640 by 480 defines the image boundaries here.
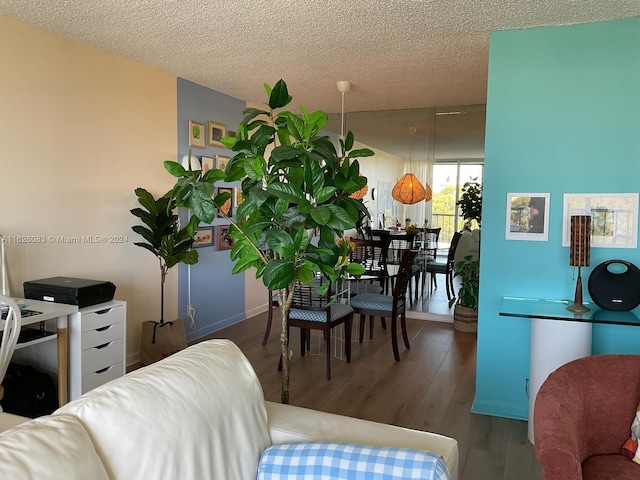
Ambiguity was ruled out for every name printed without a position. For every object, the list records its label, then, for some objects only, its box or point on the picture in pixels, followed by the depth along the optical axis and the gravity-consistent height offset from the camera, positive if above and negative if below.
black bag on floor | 2.83 -1.03
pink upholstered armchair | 1.73 -0.66
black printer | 3.02 -0.47
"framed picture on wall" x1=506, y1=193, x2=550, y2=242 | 3.13 +0.06
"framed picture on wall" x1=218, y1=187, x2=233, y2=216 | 5.17 +0.15
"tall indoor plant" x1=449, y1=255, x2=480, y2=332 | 5.20 -0.77
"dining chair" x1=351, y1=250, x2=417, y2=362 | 4.25 -0.70
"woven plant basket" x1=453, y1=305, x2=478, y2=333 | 5.25 -1.02
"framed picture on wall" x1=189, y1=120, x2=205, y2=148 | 4.68 +0.82
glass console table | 2.69 -0.59
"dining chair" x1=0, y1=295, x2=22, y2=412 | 2.27 -0.57
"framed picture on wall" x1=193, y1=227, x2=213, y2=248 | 4.79 -0.19
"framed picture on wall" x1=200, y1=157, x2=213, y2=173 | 4.82 +0.56
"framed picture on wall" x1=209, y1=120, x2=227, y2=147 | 4.96 +0.90
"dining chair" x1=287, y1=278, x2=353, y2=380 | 3.85 -0.73
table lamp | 2.80 -0.10
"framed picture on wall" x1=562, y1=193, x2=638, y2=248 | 2.96 +0.08
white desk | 2.87 -0.70
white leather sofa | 1.06 -0.53
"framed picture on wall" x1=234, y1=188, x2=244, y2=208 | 5.45 +0.25
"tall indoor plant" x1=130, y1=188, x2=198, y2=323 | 3.85 -0.12
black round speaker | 2.75 -0.33
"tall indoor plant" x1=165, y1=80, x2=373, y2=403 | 1.70 +0.08
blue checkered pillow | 1.34 -0.68
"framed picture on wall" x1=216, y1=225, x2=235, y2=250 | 5.14 -0.21
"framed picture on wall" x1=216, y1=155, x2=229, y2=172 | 5.05 +0.60
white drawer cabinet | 3.01 -0.82
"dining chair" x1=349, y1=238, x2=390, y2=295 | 5.02 -0.45
